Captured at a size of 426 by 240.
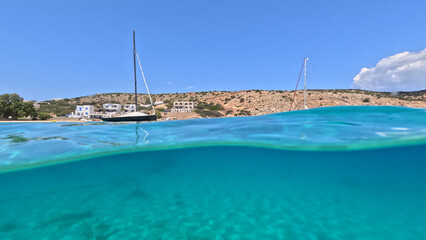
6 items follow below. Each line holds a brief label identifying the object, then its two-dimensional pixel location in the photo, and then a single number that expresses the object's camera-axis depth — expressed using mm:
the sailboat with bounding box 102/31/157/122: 21234
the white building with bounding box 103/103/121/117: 71812
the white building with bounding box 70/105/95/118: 61400
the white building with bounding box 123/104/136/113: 72900
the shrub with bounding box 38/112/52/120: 43812
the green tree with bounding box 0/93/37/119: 38750
